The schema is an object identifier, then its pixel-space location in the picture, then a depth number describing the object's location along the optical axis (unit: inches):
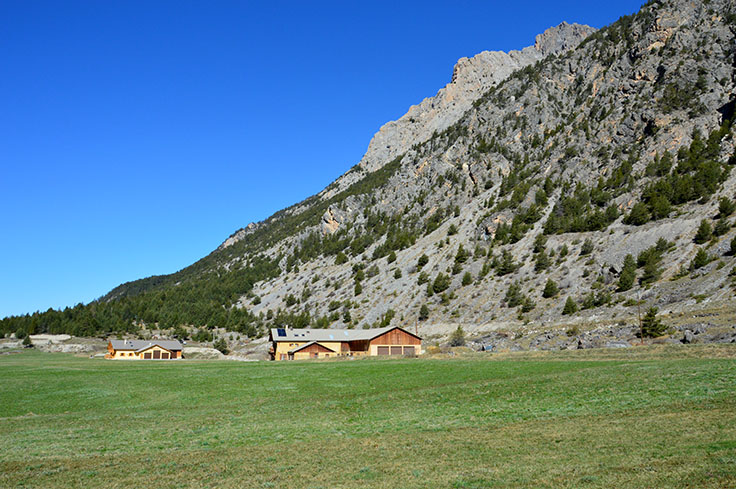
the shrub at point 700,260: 2881.4
